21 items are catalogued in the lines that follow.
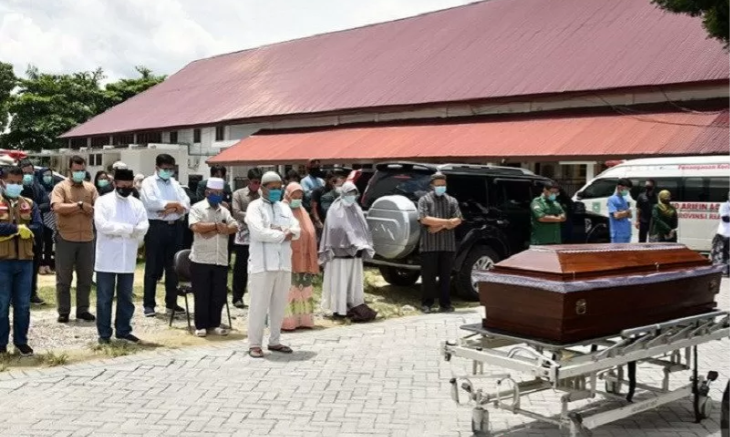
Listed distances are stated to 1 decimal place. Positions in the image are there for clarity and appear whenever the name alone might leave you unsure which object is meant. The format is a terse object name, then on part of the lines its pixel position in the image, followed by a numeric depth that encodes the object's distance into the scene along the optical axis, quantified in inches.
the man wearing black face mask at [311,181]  501.7
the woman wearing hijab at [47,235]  461.5
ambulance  654.5
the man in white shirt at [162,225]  381.7
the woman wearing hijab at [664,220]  574.9
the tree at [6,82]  1886.1
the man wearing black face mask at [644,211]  636.7
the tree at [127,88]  1963.6
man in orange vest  285.7
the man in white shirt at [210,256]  342.0
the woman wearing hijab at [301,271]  357.7
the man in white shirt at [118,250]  315.9
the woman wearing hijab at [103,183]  445.4
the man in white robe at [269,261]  301.3
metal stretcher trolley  191.8
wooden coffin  196.5
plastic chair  359.6
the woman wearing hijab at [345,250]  393.1
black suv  428.8
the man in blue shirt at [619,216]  564.1
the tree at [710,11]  549.8
